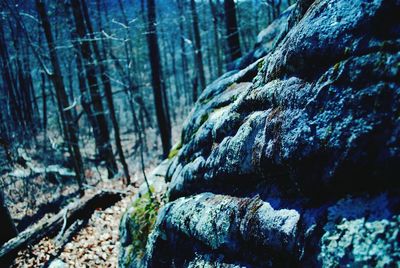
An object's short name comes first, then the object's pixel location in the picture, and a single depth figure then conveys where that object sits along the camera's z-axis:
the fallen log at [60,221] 7.25
